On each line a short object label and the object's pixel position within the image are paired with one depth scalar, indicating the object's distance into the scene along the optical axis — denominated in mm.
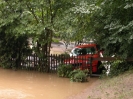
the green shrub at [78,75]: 12586
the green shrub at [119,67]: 12375
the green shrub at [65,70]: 13556
